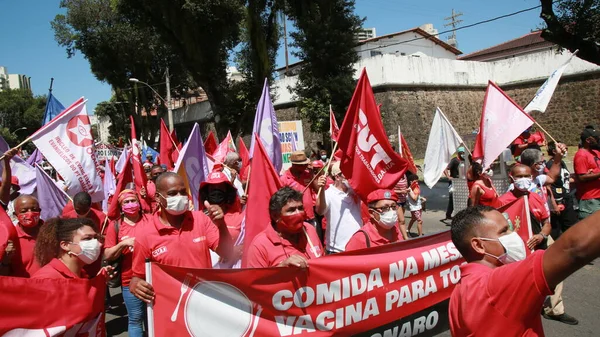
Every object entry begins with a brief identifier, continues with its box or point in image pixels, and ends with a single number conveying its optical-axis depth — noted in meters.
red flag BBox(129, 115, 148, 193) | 6.58
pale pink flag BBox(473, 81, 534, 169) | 5.30
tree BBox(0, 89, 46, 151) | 59.50
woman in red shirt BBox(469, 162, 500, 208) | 5.62
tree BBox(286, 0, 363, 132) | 21.17
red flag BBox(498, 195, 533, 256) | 4.23
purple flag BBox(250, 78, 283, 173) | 6.22
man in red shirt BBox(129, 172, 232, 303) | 3.34
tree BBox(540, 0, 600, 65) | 14.13
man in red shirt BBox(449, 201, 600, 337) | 1.39
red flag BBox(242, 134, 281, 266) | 4.04
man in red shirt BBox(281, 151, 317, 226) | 5.78
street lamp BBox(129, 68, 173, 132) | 27.50
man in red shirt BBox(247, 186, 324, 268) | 3.23
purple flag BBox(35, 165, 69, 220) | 6.30
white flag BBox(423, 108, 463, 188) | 8.25
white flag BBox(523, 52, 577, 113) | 6.14
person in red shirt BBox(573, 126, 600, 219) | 5.77
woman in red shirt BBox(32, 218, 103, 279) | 2.96
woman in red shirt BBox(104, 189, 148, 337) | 3.88
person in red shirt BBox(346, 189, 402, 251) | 3.74
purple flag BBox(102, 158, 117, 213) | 8.40
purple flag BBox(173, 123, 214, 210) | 5.89
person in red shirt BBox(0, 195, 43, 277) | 3.56
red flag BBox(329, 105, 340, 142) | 9.49
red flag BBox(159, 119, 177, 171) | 8.60
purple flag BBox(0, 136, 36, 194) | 7.69
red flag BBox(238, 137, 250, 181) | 7.18
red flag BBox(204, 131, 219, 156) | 10.02
